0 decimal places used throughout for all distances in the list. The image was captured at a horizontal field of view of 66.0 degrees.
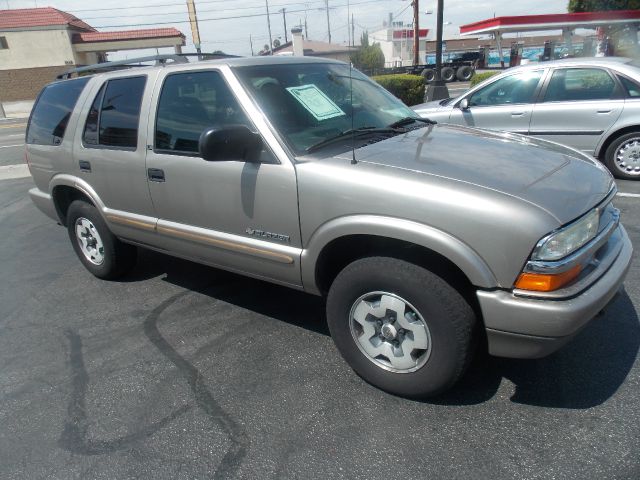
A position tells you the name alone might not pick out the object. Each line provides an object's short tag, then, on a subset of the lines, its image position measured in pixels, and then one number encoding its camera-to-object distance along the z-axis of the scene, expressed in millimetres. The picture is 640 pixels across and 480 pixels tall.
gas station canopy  28391
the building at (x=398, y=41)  46000
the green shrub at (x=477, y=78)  14430
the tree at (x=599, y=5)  29047
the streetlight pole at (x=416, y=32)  31922
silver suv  2246
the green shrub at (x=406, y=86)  15875
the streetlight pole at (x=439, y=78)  14762
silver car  6379
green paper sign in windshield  3148
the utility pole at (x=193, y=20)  28453
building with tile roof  33188
